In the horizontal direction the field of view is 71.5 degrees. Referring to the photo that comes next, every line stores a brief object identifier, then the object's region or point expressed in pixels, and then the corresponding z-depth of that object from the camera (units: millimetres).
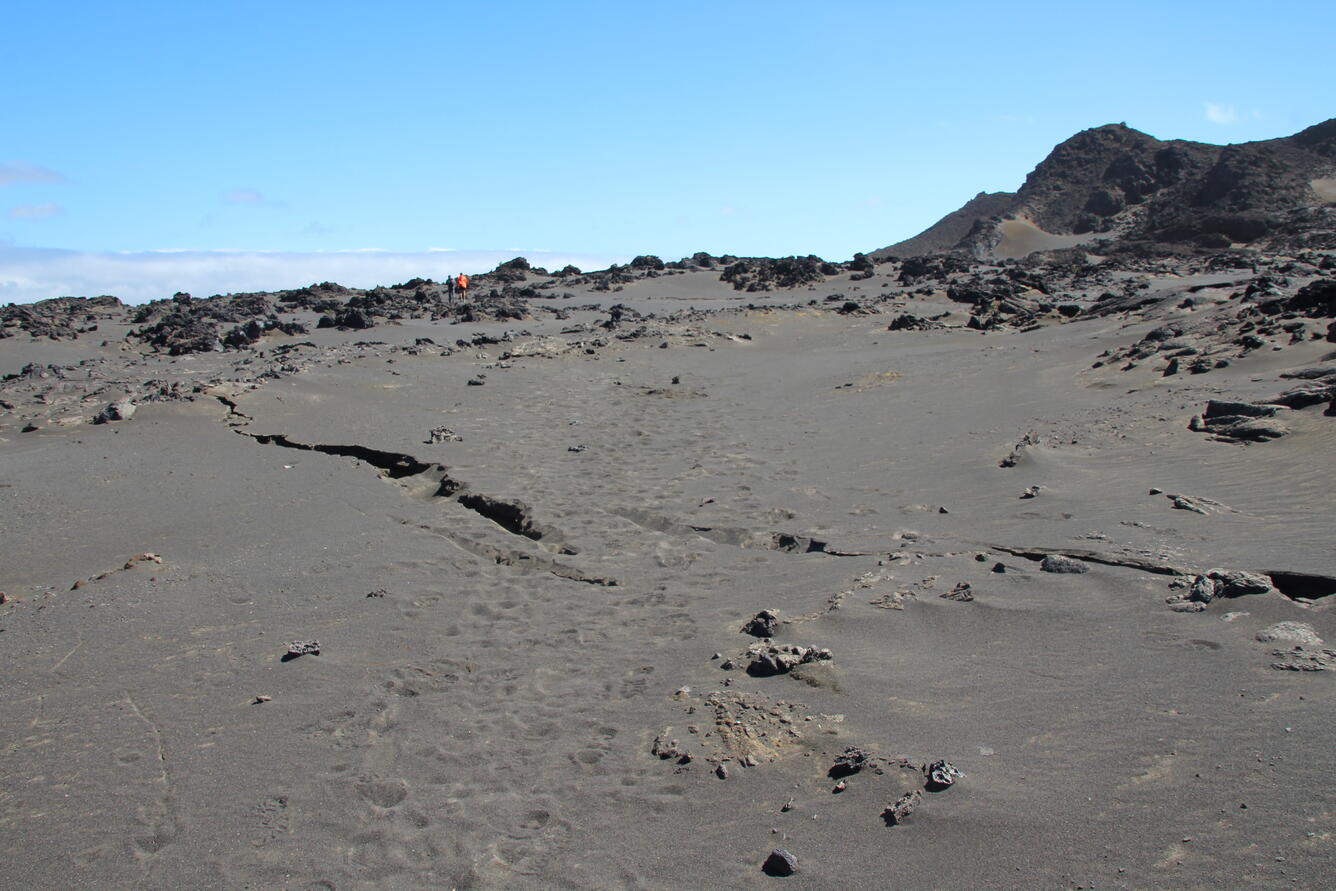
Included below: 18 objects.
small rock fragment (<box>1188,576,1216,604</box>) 4008
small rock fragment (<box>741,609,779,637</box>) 4457
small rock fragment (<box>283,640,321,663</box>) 4383
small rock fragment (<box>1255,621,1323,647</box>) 3492
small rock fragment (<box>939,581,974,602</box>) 4527
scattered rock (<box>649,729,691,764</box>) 3451
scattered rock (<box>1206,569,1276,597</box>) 3951
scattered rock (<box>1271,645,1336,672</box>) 3277
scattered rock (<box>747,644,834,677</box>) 4012
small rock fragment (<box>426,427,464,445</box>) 9117
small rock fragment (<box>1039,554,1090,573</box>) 4676
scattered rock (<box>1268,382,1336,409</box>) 7191
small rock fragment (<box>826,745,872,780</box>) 3188
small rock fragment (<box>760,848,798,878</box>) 2727
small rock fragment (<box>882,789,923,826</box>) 2871
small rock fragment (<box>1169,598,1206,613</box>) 3965
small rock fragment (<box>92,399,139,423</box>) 9477
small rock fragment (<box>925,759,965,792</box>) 2975
